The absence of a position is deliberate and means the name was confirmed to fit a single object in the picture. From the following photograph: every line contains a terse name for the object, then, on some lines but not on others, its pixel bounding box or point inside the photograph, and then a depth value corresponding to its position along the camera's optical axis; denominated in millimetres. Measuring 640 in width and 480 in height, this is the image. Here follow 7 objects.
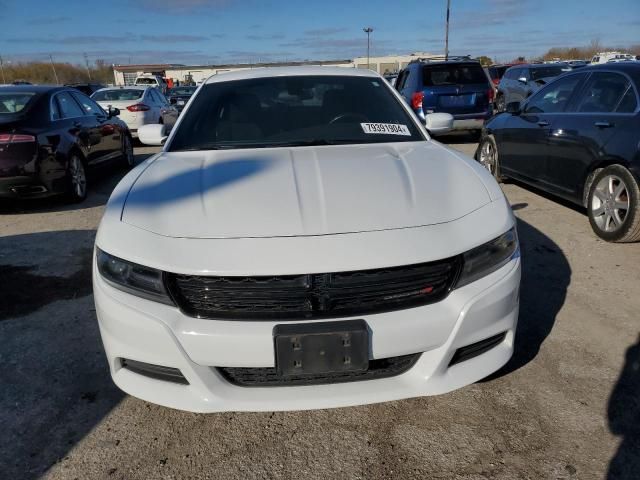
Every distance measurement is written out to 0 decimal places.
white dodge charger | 1840
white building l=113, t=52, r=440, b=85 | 66062
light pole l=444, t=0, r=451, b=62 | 37050
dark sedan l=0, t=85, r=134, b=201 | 5496
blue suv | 9781
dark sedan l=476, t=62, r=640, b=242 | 4211
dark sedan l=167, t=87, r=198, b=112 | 25234
